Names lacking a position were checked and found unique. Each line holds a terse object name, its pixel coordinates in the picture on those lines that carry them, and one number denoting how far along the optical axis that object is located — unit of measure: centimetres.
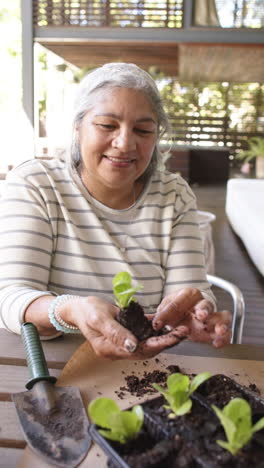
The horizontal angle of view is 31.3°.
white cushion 359
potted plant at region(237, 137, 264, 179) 791
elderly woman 125
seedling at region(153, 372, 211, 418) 68
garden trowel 72
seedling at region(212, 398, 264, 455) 58
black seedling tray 58
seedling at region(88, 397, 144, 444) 61
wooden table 77
